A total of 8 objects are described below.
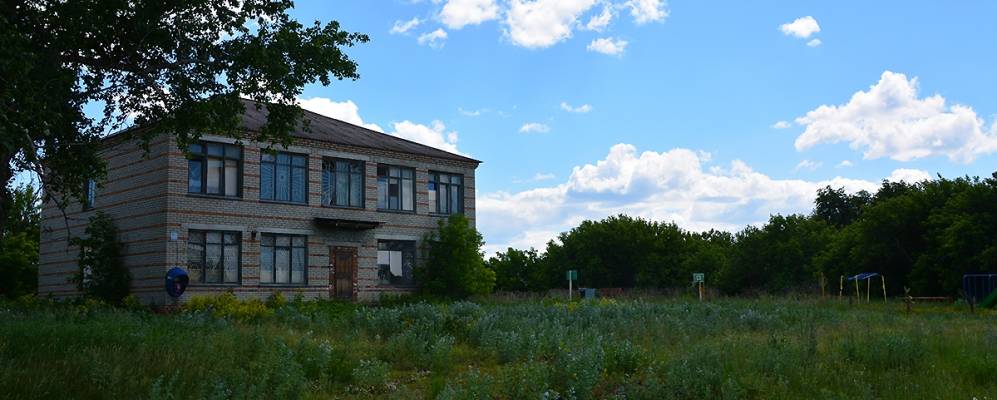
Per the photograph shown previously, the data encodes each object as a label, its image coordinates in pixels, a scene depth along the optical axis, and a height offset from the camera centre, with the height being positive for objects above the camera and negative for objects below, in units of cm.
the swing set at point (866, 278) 3940 -16
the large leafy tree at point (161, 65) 1338 +350
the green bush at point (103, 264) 3109 +72
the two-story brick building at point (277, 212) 3055 +265
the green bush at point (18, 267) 4184 +88
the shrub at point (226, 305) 2681 -70
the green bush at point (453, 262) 3719 +74
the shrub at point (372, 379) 1122 -123
